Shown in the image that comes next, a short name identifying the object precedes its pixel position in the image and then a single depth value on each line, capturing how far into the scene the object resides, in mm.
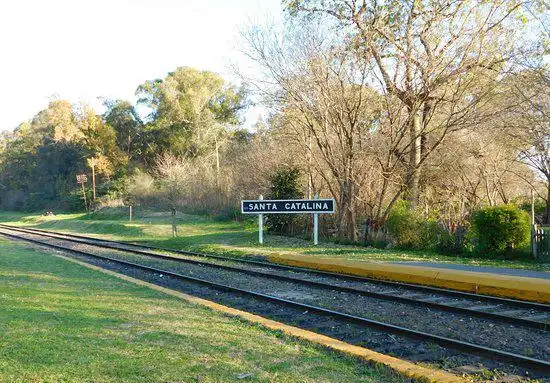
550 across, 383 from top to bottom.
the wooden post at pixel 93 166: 61109
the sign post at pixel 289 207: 22859
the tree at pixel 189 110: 61062
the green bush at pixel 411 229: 20656
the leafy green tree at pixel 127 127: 69688
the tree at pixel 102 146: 65562
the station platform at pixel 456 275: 11407
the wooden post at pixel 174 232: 30883
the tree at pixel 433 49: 19906
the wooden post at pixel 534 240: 17297
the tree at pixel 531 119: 22250
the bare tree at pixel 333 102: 22641
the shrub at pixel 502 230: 17484
